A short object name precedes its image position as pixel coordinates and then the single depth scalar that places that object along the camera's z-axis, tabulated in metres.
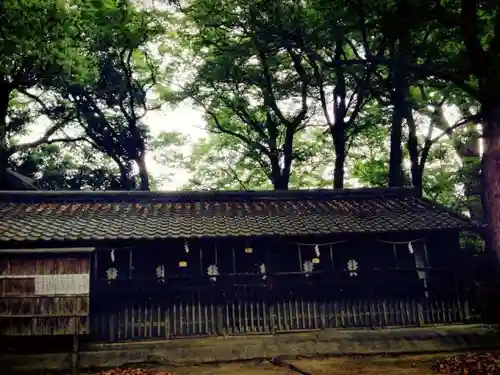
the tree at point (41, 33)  12.35
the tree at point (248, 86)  19.33
